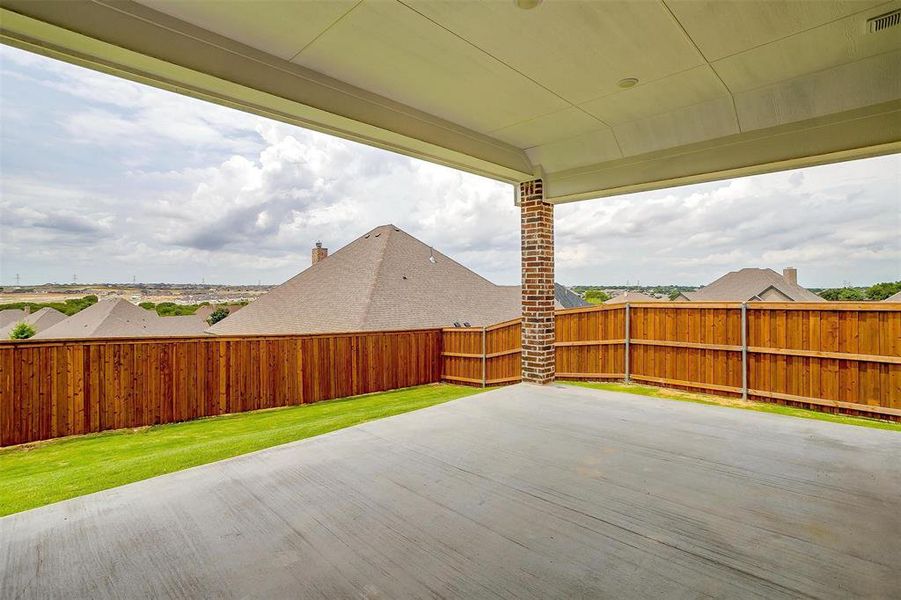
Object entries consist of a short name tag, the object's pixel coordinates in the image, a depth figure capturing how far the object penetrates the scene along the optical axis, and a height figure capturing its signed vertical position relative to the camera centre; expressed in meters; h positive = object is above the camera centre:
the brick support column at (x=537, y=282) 5.31 +0.26
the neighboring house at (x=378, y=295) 12.73 +0.26
